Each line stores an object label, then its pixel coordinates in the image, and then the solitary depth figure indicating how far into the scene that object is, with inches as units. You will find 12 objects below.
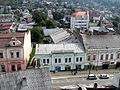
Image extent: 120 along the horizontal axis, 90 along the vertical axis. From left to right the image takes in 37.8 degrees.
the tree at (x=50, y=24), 4180.6
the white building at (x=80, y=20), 4634.4
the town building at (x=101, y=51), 1780.3
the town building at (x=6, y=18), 4823.6
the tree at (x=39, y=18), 4473.2
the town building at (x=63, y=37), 2178.0
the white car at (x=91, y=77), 1603.5
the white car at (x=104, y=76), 1624.0
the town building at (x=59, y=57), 1706.4
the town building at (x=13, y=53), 1589.6
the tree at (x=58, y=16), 6647.6
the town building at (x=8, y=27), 3372.8
